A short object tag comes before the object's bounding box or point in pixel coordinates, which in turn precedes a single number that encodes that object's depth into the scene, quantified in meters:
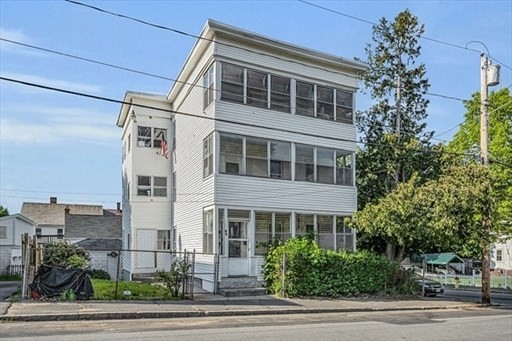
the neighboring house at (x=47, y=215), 65.79
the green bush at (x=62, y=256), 17.28
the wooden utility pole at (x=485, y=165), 19.98
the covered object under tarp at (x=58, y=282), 15.59
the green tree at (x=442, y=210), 19.73
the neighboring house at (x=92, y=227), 48.91
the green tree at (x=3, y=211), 85.25
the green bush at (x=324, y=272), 19.12
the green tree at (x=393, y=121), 29.06
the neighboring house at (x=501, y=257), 50.47
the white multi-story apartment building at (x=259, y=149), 20.36
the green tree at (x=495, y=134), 33.09
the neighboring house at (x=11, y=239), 41.85
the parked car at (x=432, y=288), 25.22
